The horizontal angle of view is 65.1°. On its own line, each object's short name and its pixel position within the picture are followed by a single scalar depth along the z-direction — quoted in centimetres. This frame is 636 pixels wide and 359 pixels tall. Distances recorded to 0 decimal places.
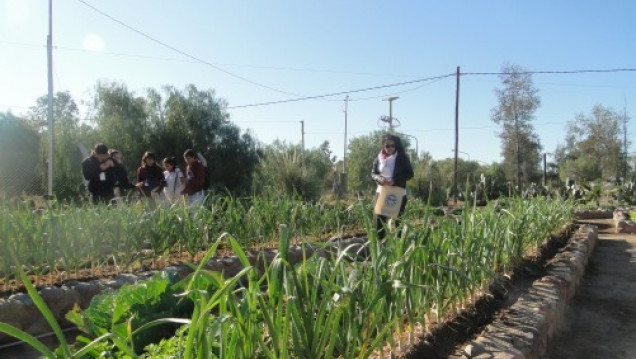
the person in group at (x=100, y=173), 564
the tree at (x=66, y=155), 1544
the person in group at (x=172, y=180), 625
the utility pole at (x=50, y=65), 1247
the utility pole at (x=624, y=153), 3412
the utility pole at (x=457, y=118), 1928
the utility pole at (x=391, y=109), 3061
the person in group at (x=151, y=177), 620
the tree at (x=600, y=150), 3488
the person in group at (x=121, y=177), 583
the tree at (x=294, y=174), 1118
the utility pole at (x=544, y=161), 3151
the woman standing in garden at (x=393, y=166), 498
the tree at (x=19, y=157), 1273
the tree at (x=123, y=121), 1736
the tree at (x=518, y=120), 2684
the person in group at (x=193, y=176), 591
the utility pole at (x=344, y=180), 2297
